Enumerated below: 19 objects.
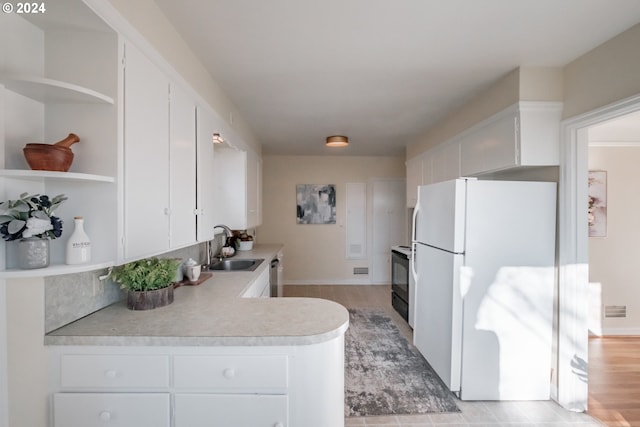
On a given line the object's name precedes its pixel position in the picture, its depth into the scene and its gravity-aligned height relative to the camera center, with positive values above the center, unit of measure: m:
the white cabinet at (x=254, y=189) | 3.73 +0.28
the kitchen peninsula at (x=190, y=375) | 1.25 -0.70
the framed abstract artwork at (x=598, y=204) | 3.45 +0.10
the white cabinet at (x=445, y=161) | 3.22 +0.58
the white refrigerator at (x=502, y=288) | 2.21 -0.56
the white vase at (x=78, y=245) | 1.14 -0.14
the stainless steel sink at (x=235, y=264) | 3.08 -0.56
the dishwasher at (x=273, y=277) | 3.41 -0.79
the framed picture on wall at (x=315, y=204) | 5.65 +0.13
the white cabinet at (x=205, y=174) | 2.10 +0.26
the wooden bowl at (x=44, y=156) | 1.05 +0.19
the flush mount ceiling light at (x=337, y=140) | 4.14 +0.97
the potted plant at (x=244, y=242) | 3.83 -0.40
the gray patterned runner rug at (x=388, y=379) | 2.17 -1.38
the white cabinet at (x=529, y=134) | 2.25 +0.59
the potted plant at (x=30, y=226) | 1.01 -0.06
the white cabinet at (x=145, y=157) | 1.30 +0.25
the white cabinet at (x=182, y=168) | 1.70 +0.26
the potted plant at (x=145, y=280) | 1.53 -0.36
